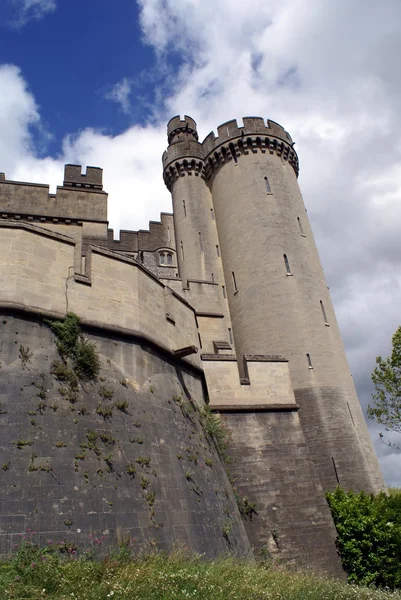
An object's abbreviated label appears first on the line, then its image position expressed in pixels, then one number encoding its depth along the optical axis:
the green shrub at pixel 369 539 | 12.27
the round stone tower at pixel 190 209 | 24.44
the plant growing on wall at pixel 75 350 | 9.30
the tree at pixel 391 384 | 21.05
